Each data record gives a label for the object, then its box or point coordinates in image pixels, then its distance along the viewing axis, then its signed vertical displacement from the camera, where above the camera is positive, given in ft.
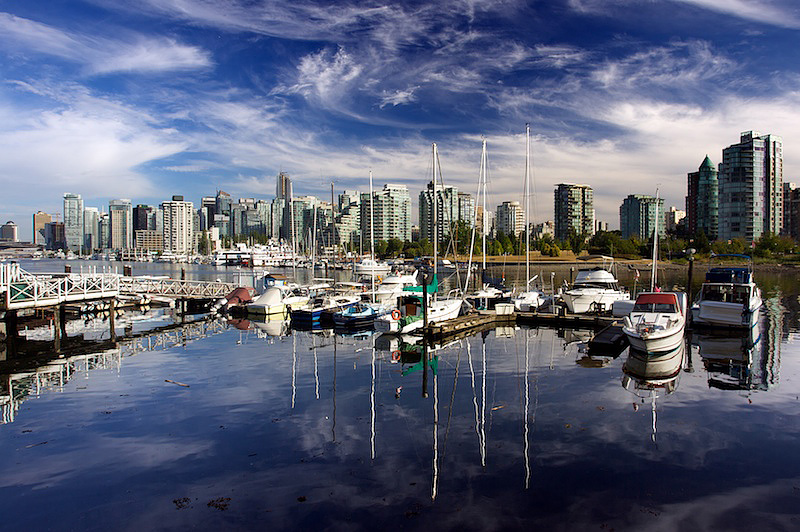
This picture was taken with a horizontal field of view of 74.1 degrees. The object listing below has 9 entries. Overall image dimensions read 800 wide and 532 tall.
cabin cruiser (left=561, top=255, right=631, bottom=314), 131.75 -12.48
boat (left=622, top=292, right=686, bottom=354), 80.28 -12.28
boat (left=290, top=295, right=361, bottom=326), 133.18 -15.76
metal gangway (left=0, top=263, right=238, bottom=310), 96.02 -7.98
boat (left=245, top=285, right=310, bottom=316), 149.48 -15.47
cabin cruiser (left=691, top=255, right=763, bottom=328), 108.68 -11.49
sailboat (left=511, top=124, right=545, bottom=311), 137.08 -13.97
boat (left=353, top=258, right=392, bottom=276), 330.73 -13.06
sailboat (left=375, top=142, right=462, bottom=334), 109.60 -14.36
